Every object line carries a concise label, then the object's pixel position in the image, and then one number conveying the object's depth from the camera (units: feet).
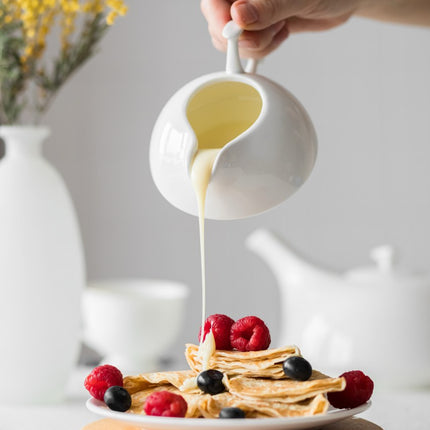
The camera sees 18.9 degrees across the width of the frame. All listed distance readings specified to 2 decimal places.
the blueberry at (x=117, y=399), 2.28
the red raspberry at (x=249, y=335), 2.38
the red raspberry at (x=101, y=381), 2.35
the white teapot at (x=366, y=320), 3.27
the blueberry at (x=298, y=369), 2.28
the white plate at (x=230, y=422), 2.14
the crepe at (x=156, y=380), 2.40
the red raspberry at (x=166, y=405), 2.20
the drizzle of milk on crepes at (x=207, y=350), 2.38
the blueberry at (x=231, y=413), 2.19
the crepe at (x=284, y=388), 2.25
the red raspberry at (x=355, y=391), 2.30
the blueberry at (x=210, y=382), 2.31
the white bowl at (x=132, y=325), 3.45
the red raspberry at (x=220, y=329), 2.42
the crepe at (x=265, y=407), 2.21
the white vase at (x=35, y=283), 2.98
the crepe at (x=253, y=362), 2.32
